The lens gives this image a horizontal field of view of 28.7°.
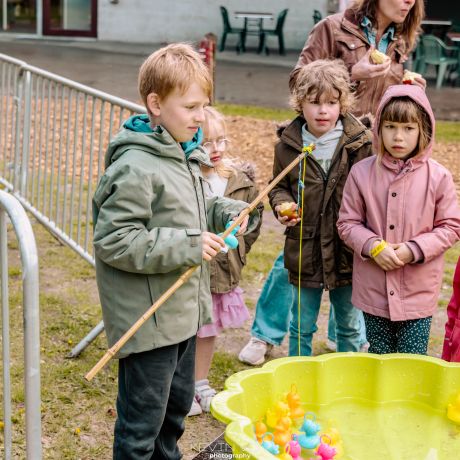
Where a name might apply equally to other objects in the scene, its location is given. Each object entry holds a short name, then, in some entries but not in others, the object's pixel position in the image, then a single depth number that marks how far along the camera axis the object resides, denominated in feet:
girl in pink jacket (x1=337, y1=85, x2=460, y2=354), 12.52
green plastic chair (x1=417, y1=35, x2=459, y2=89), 55.52
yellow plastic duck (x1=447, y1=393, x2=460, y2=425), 11.02
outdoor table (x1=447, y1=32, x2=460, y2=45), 57.41
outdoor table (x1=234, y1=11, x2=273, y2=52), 72.46
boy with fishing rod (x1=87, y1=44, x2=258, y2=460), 9.82
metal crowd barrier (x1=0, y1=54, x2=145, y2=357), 17.51
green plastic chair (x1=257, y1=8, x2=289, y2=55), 72.54
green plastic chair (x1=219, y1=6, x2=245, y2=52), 71.87
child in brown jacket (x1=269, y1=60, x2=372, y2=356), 13.33
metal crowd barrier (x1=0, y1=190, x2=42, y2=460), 8.98
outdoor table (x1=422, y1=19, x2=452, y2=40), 69.46
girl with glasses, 13.20
